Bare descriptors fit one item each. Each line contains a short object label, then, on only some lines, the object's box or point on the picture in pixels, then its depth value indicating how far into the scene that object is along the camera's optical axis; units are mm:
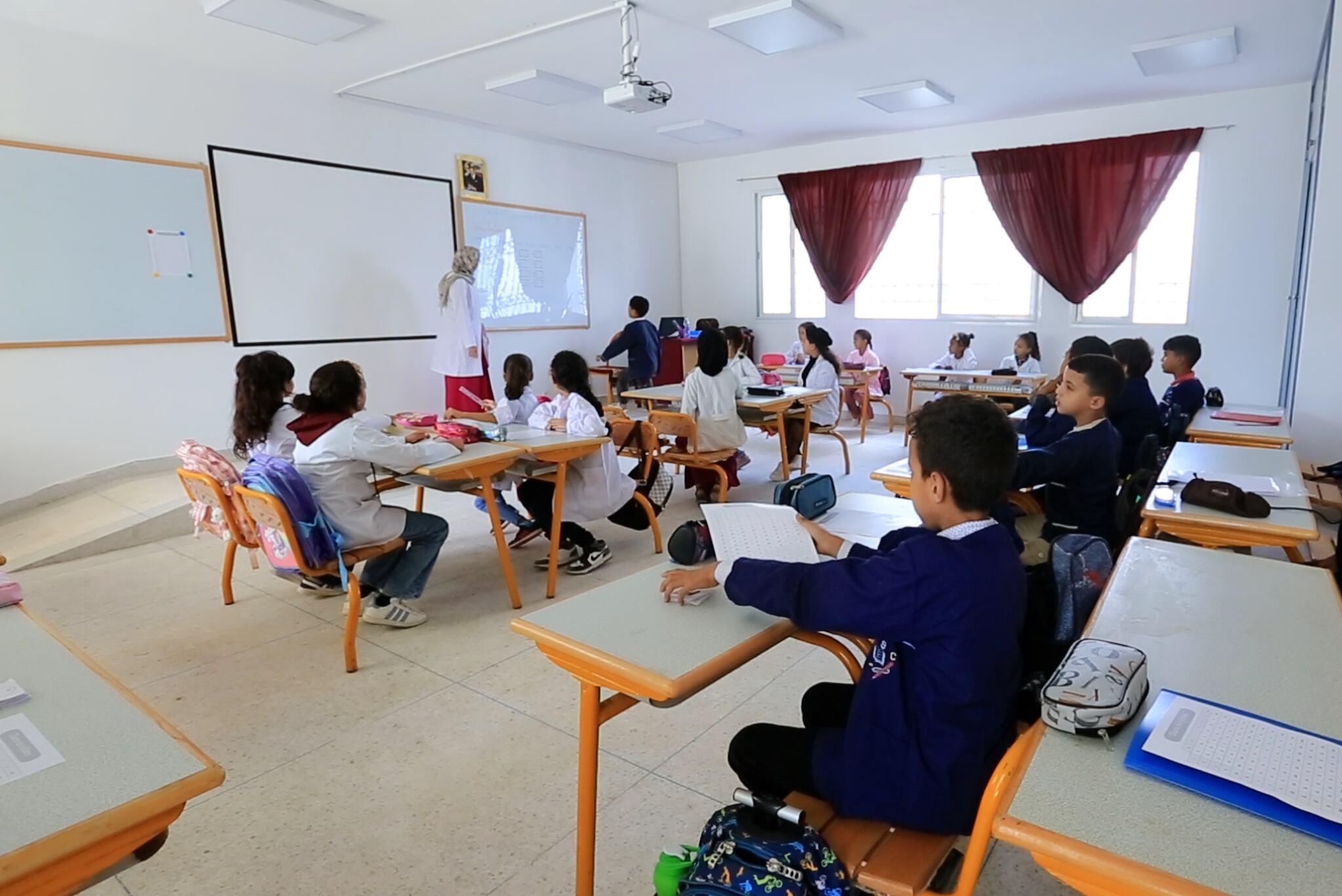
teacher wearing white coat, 6230
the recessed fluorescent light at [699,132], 7238
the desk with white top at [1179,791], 774
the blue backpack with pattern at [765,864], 1116
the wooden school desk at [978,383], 6422
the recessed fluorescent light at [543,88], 5598
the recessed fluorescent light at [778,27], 4375
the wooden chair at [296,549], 2625
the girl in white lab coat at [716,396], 4602
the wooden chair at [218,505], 2939
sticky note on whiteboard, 5055
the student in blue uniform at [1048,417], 3217
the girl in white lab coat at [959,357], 7426
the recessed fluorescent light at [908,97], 6020
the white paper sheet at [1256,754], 856
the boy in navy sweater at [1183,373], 4277
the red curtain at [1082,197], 6676
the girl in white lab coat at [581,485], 3652
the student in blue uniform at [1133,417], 3584
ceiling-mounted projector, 4375
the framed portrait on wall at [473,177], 6996
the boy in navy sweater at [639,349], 7648
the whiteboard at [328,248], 5523
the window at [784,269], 8859
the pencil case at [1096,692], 981
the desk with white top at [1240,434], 3459
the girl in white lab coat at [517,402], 4176
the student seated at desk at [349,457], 2824
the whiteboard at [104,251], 4535
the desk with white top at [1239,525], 2041
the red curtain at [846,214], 7984
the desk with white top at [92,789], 811
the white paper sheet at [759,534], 1474
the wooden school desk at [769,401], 5047
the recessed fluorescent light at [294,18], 4156
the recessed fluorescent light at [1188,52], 4977
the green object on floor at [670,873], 1239
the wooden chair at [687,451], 4320
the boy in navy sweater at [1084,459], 2568
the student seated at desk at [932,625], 1163
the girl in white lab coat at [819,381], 5730
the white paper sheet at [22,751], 922
